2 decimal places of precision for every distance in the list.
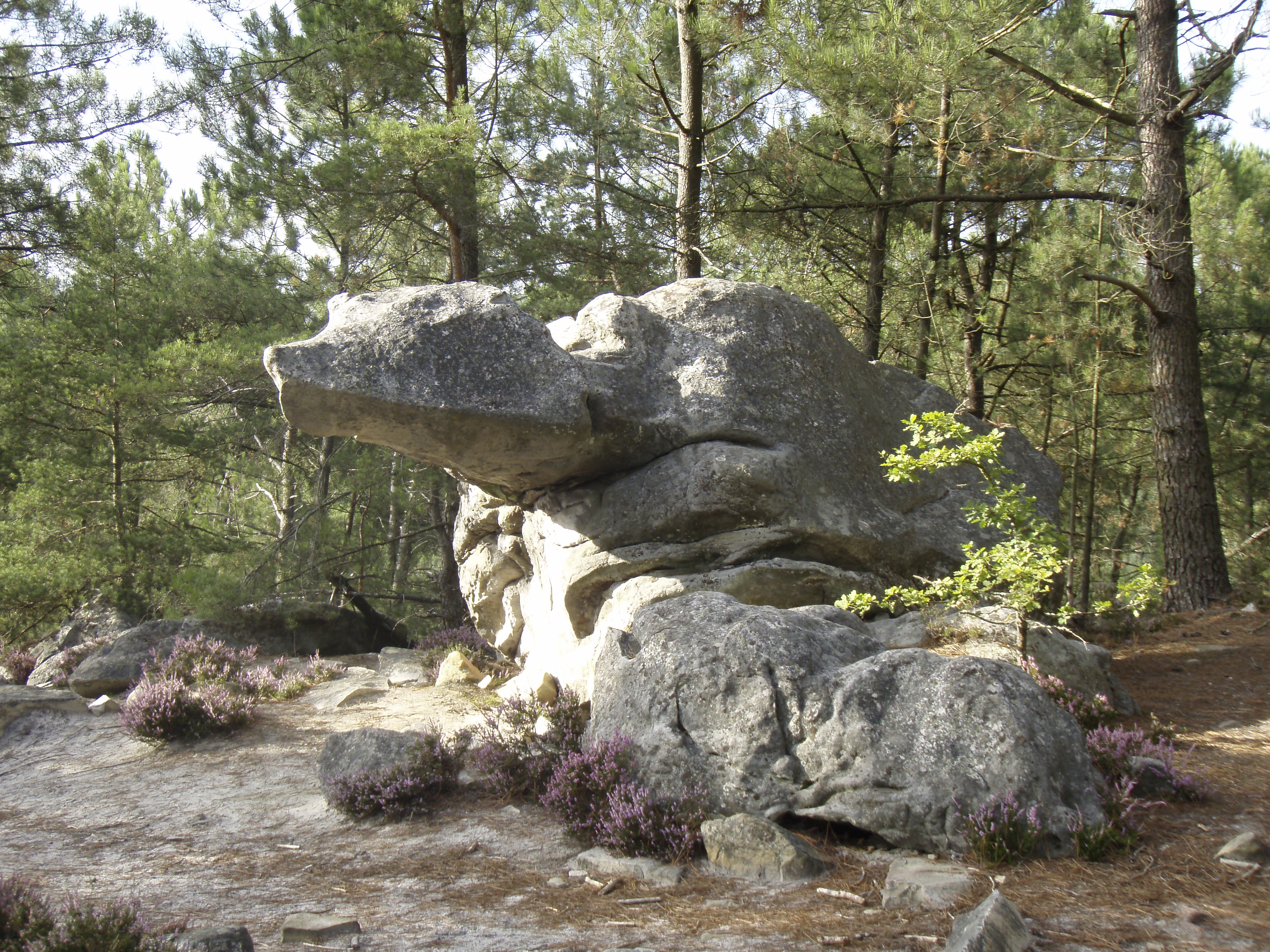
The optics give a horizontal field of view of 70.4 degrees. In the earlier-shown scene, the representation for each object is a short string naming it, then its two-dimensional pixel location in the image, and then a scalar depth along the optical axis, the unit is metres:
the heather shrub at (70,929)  3.08
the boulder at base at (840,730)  4.26
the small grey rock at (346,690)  9.46
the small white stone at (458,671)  10.18
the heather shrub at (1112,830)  4.06
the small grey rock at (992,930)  3.03
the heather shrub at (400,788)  5.66
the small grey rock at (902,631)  6.61
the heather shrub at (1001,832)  3.97
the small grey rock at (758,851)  4.10
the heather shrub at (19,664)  12.36
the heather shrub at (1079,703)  5.92
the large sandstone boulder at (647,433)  6.39
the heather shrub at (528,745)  5.83
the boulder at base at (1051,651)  6.30
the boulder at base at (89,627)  13.02
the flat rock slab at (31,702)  8.88
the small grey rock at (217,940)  3.20
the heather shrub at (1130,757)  4.81
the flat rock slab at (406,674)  10.30
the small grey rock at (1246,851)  3.99
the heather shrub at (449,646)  11.02
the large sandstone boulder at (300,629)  12.26
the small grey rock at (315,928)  3.67
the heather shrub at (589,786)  4.86
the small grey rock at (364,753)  5.94
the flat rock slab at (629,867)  4.23
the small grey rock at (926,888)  3.70
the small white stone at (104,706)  9.26
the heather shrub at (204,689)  8.00
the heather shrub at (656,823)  4.42
